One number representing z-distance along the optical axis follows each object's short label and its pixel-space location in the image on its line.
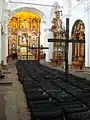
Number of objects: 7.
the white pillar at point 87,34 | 8.34
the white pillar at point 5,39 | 9.88
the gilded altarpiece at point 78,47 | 9.10
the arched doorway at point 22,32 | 16.82
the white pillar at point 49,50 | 13.53
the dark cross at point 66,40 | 4.59
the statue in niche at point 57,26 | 11.86
